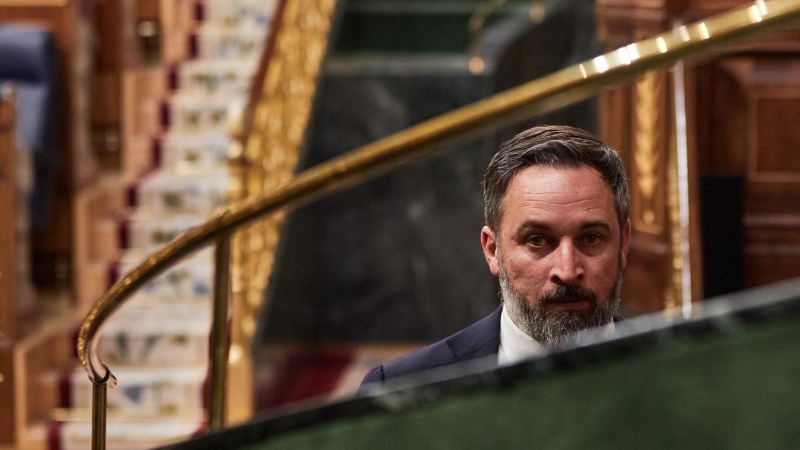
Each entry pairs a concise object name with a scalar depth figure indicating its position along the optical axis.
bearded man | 4.91
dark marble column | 11.63
